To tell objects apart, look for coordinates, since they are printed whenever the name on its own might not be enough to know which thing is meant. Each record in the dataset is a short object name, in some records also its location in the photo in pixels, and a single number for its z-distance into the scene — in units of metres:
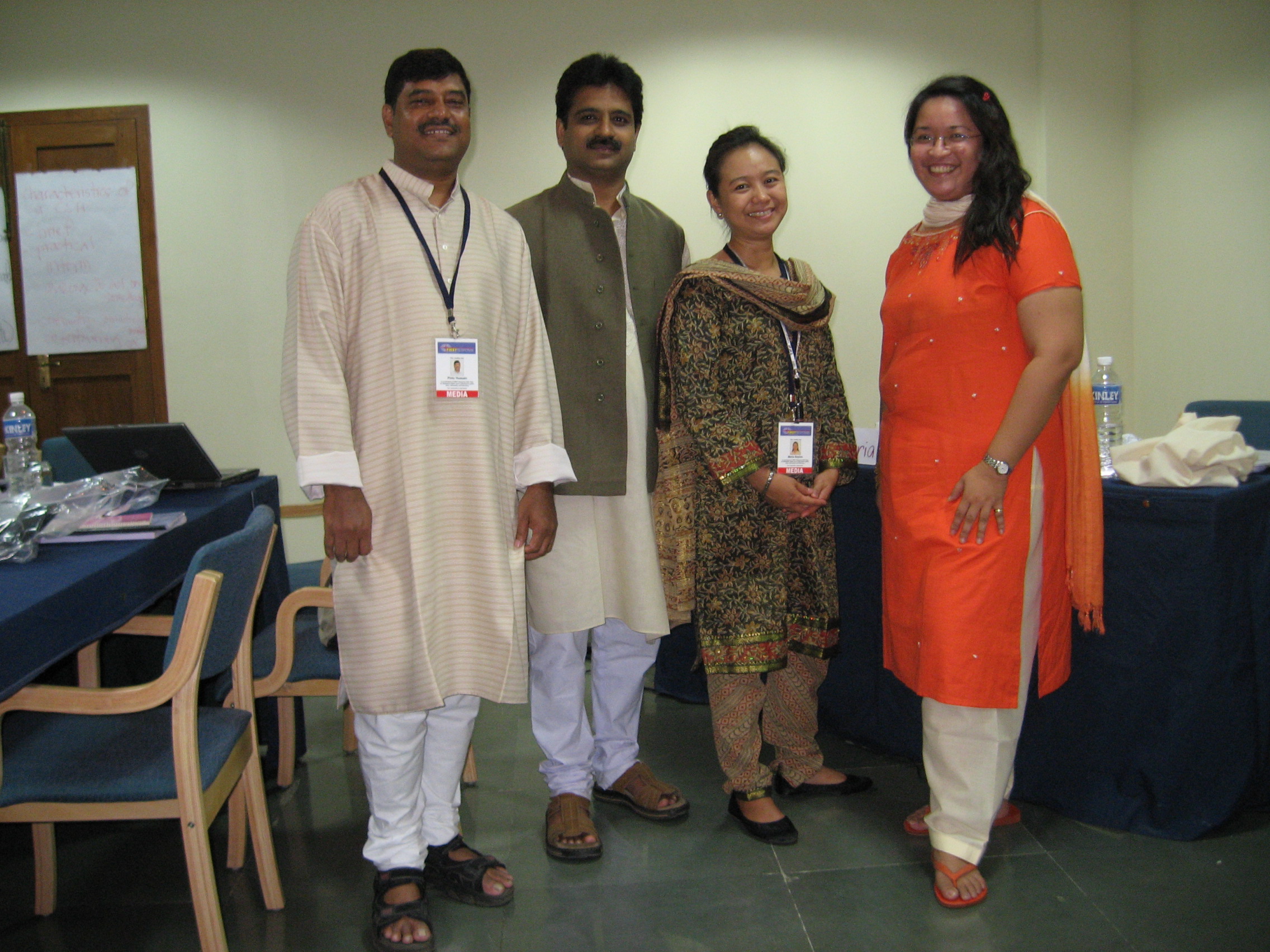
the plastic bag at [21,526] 1.62
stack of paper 1.80
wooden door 4.38
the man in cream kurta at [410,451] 1.64
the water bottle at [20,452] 2.37
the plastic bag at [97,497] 1.84
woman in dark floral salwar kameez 1.93
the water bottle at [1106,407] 2.17
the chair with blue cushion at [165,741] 1.45
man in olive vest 1.97
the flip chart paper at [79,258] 4.40
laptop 2.34
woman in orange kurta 1.66
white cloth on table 1.89
